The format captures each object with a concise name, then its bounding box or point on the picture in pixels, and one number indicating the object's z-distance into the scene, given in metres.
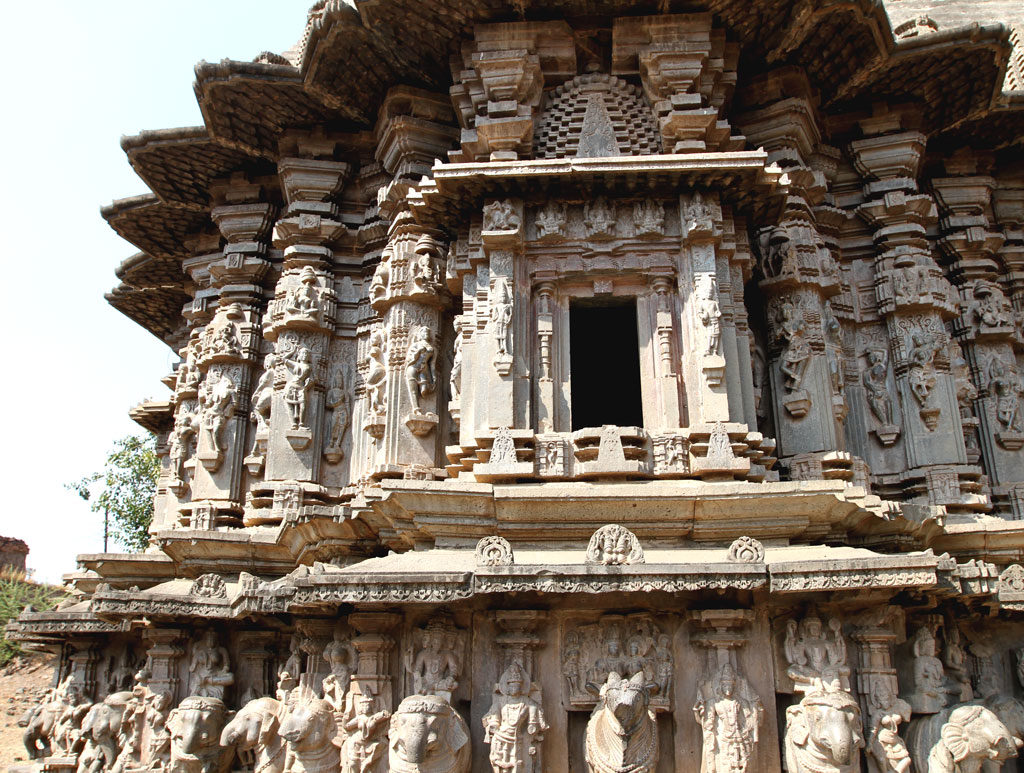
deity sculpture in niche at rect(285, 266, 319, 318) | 10.72
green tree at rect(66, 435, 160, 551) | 28.12
